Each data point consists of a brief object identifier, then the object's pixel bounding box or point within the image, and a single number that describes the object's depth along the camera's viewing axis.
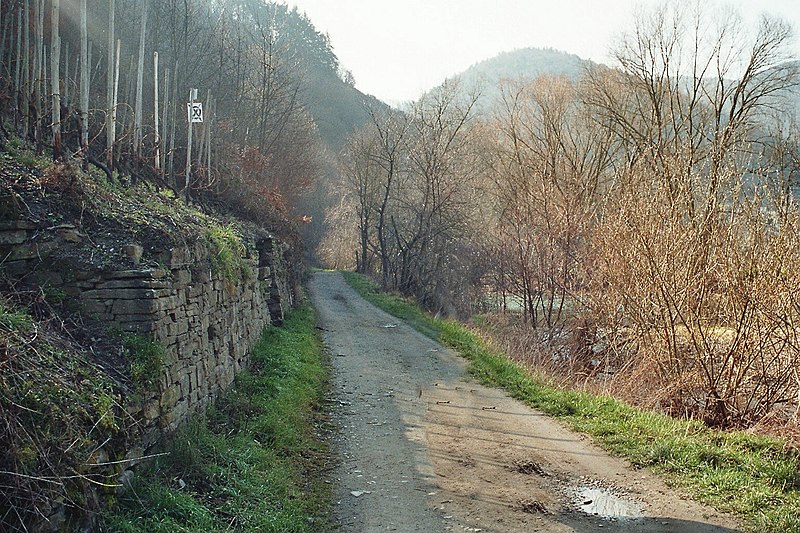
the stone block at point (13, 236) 5.60
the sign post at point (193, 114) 12.80
